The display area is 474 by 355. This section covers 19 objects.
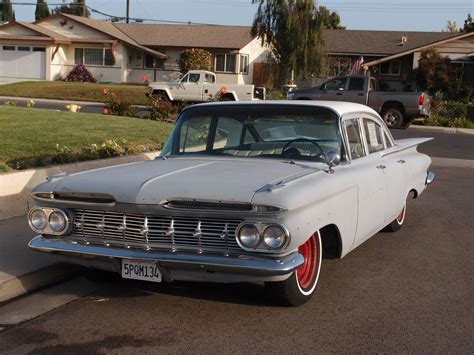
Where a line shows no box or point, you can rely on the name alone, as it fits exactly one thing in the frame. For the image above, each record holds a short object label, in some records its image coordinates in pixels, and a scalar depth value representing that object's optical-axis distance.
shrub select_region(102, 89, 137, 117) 18.28
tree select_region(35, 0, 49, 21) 79.62
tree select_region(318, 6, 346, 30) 65.81
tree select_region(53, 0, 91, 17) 74.06
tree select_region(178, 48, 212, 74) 38.16
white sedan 4.25
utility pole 60.81
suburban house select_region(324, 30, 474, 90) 35.38
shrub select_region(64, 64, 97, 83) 39.53
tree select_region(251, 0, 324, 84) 34.12
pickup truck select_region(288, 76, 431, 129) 22.50
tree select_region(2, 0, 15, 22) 68.81
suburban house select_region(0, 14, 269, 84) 39.75
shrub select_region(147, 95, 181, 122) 17.53
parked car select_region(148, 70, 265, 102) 26.27
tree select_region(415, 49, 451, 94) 33.16
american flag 30.23
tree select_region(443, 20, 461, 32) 73.81
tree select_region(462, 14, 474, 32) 52.16
